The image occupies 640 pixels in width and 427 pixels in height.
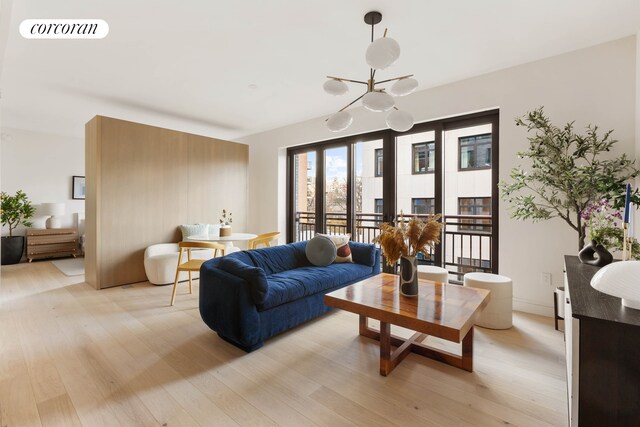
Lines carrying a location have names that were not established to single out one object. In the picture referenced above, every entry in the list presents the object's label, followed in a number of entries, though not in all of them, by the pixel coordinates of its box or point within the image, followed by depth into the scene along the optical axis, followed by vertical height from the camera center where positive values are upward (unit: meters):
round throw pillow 3.49 -0.48
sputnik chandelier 1.80 +0.94
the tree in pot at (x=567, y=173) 2.49 +0.34
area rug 4.86 -0.98
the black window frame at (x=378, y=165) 4.58 +0.74
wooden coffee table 1.74 -0.64
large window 3.78 +0.41
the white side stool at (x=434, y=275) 3.22 -0.70
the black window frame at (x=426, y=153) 4.12 +0.83
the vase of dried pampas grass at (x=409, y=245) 2.16 -0.25
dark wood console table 1.10 -0.60
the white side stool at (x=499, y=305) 2.77 -0.89
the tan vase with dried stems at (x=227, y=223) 4.12 -0.22
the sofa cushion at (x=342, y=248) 3.70 -0.46
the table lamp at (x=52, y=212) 5.92 -0.01
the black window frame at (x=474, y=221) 3.79 -0.13
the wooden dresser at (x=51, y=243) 5.70 -0.62
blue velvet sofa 2.30 -0.72
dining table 3.87 -0.36
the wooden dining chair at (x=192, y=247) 3.37 -0.42
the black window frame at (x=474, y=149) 3.69 +0.80
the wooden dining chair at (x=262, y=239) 4.19 -0.40
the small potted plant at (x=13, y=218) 5.41 -0.12
